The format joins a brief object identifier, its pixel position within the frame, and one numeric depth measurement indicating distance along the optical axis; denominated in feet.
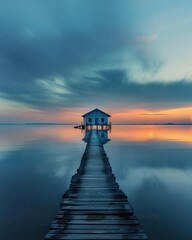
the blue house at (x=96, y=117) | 166.09
